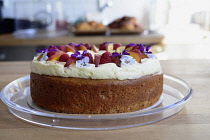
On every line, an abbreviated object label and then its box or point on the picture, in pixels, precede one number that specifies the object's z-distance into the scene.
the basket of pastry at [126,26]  2.80
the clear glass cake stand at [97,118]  0.69
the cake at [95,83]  0.83
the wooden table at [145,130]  0.64
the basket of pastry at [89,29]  2.79
